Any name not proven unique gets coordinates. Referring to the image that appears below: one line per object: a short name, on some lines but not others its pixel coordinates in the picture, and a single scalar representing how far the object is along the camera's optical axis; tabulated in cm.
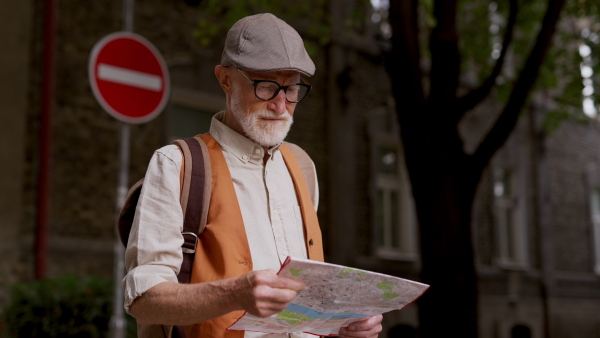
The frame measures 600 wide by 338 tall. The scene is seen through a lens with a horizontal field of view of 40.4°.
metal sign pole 566
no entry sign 596
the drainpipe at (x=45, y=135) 866
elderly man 196
